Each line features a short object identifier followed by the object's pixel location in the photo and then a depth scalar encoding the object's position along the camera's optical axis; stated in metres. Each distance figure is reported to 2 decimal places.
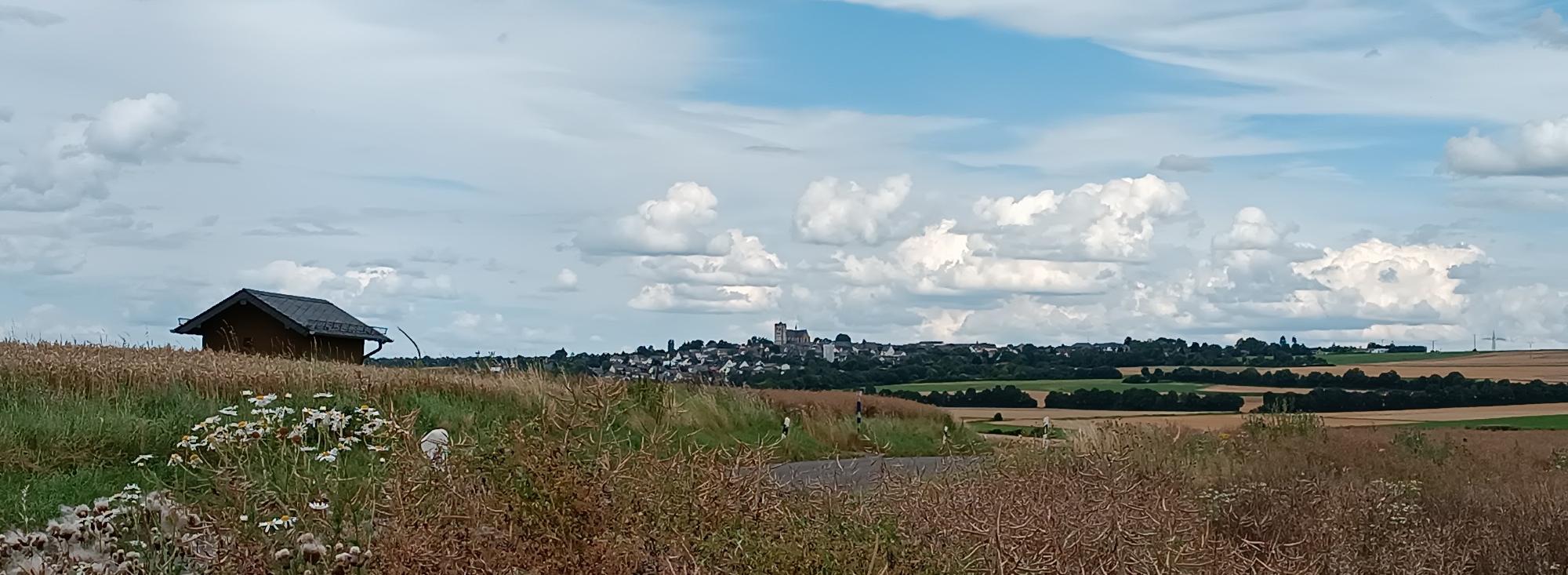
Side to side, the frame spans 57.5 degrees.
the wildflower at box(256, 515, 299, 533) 5.91
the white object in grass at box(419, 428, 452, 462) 5.92
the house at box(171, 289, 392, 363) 30.78
